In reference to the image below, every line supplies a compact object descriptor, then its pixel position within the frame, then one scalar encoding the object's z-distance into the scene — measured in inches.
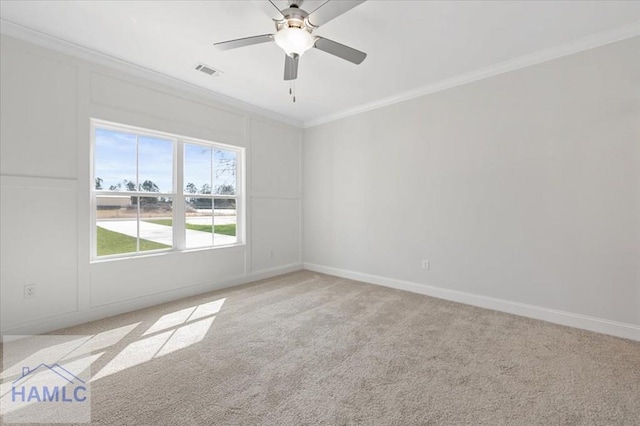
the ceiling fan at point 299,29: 70.2
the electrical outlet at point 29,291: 96.0
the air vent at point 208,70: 119.5
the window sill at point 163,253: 115.6
